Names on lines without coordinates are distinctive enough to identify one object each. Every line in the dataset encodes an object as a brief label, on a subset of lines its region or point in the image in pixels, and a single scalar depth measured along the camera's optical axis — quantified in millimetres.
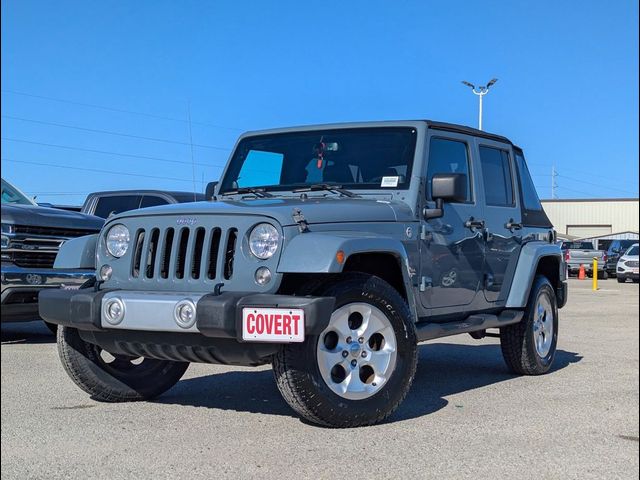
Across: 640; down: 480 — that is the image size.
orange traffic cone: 30297
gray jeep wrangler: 4371
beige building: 41438
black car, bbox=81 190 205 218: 11203
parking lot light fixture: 42291
